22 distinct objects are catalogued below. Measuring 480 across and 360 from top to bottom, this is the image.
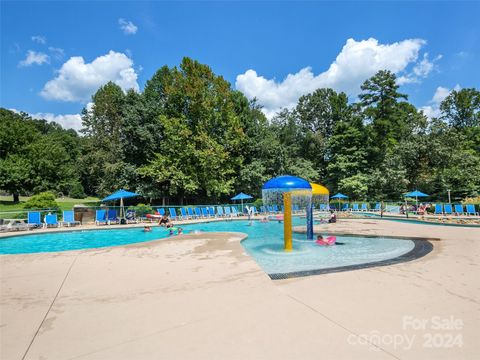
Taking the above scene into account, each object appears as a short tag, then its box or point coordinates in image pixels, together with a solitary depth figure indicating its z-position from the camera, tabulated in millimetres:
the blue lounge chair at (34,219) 16656
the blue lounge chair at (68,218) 17639
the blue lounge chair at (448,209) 21766
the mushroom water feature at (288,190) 9539
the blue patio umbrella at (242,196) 27800
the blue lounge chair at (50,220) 17141
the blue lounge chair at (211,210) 24709
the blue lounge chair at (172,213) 22278
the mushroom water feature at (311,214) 12258
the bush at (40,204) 19203
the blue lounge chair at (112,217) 19219
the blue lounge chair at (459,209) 21484
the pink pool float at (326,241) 11219
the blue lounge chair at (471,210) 20828
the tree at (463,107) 45906
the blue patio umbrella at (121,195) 19594
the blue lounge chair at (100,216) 18828
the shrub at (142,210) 21272
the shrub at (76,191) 57762
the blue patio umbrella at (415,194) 25075
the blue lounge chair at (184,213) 22625
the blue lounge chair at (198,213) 23406
